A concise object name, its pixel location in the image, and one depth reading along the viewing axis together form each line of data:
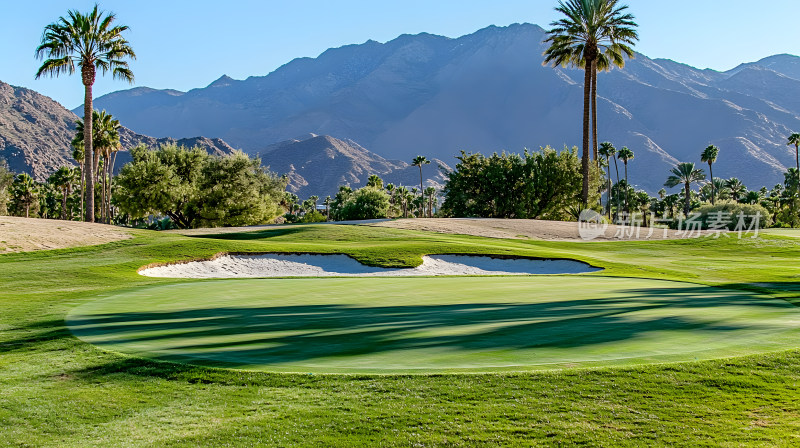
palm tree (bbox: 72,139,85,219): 70.62
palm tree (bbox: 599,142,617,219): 100.50
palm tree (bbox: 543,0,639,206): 52.72
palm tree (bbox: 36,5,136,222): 42.53
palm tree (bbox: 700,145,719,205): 104.25
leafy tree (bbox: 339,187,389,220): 83.69
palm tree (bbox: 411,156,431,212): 118.56
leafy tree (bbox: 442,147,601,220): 67.62
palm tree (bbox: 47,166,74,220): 92.19
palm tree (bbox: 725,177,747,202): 110.73
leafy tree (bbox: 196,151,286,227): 59.88
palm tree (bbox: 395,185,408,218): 131.98
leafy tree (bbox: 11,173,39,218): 92.12
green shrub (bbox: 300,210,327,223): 81.96
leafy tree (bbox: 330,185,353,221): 110.72
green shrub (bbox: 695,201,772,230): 66.31
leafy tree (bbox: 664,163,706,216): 106.38
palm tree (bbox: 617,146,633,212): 109.57
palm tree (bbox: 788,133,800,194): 98.19
